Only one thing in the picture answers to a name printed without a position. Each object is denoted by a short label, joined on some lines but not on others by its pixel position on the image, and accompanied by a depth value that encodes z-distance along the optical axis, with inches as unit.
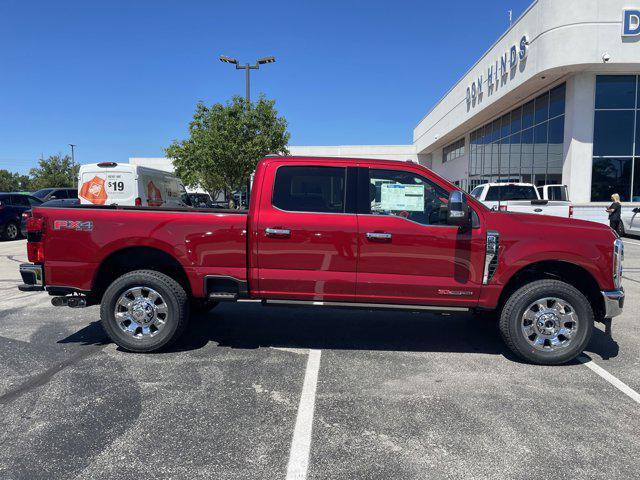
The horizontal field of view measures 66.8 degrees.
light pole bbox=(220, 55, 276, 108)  930.5
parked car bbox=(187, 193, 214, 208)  1036.4
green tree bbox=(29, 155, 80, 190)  2529.5
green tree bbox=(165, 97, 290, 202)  992.9
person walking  594.2
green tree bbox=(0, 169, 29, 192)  3058.6
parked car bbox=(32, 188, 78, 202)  929.3
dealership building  705.6
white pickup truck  487.8
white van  572.4
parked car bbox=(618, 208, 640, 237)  660.7
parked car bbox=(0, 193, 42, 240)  674.8
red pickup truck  185.3
